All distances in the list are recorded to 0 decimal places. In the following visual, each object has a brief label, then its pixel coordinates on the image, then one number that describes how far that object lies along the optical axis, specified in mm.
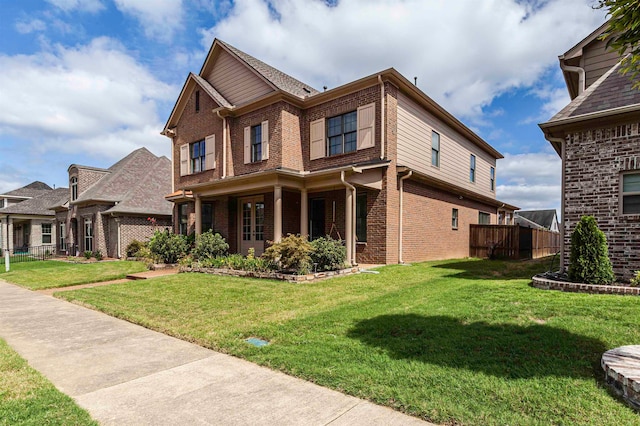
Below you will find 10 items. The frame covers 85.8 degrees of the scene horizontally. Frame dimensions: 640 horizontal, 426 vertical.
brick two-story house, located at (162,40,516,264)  12242
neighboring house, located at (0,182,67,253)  27145
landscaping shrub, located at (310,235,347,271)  10375
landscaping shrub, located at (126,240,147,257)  18625
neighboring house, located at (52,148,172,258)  20047
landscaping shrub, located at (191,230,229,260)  13445
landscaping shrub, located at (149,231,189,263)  14484
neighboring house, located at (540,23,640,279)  7660
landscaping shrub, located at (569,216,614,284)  6906
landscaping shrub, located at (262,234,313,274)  9867
